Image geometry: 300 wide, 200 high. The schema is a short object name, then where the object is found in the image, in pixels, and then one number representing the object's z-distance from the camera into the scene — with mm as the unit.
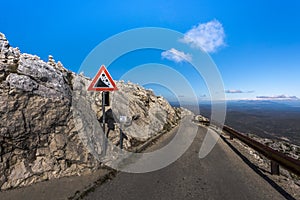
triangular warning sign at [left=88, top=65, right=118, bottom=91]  7746
